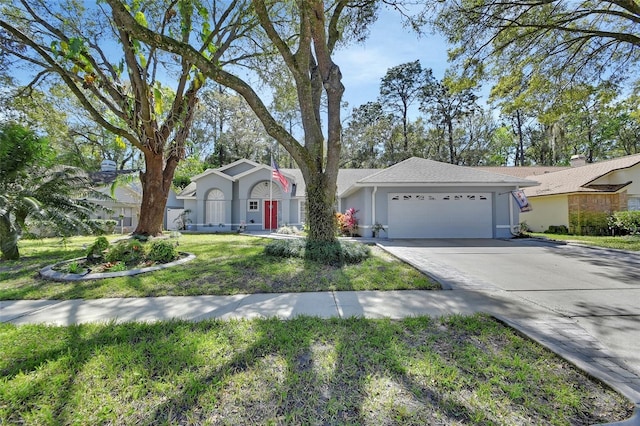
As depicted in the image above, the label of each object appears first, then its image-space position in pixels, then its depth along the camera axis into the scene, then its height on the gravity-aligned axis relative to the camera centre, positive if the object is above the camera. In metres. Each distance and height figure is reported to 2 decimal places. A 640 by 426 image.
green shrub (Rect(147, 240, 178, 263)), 7.48 -0.84
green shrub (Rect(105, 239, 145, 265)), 7.14 -0.81
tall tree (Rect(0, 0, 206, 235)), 9.23 +4.93
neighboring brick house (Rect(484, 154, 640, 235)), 15.78 +1.16
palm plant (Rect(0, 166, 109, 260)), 6.96 +0.48
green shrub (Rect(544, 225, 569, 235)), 16.72 -0.79
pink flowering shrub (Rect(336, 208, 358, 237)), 15.24 -0.25
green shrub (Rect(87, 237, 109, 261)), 7.05 -0.72
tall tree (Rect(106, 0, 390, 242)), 6.52 +3.62
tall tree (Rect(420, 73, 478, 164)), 30.44 +11.87
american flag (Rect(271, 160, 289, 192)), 15.31 +2.45
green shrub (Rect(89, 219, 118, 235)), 7.78 -0.16
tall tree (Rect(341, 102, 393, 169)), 31.66 +9.08
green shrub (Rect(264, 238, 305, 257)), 7.61 -0.80
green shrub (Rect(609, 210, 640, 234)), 14.20 -0.31
